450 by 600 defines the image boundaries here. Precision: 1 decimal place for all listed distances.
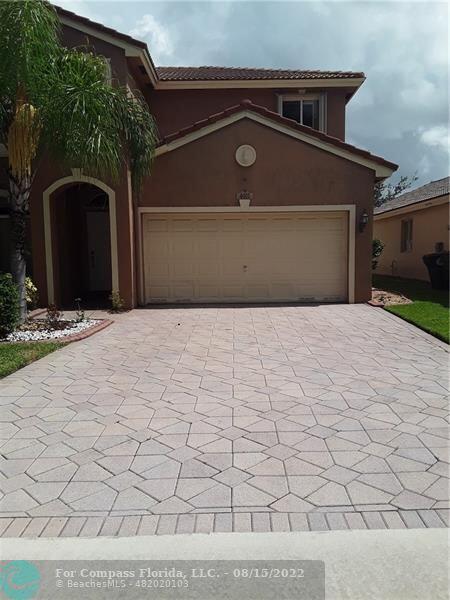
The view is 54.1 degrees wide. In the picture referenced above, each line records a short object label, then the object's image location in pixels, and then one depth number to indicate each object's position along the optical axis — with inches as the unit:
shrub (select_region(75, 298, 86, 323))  385.0
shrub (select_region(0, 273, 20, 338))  318.0
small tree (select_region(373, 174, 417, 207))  1758.0
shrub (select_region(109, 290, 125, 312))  454.1
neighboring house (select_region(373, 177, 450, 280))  671.1
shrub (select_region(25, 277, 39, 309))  418.6
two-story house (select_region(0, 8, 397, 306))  457.7
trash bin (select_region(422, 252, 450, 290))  588.2
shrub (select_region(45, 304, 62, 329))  357.1
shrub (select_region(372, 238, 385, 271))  831.0
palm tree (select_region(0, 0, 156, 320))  290.4
